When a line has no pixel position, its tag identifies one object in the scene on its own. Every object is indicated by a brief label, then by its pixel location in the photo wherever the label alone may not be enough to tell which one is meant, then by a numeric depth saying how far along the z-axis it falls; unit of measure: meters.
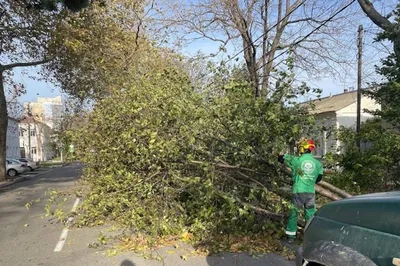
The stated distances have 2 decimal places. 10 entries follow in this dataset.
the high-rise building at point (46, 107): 74.01
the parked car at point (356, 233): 2.45
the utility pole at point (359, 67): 15.96
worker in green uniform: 6.14
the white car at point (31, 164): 38.86
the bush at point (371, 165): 9.15
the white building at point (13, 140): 64.12
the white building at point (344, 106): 37.12
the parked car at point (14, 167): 33.88
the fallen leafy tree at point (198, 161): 6.49
